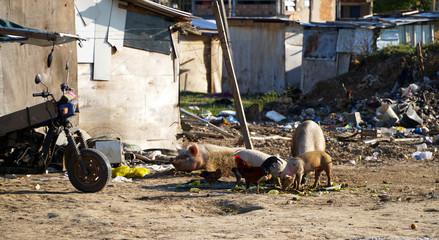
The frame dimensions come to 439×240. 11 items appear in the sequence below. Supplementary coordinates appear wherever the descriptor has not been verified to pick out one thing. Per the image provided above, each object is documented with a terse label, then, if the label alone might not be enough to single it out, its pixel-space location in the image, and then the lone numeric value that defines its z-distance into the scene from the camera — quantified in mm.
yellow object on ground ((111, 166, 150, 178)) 17703
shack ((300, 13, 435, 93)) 43906
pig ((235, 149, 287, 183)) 15815
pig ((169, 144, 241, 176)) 18125
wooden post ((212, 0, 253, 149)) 18906
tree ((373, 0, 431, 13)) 68250
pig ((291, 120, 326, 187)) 18720
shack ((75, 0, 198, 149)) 20891
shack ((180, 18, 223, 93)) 48937
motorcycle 14219
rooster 15016
